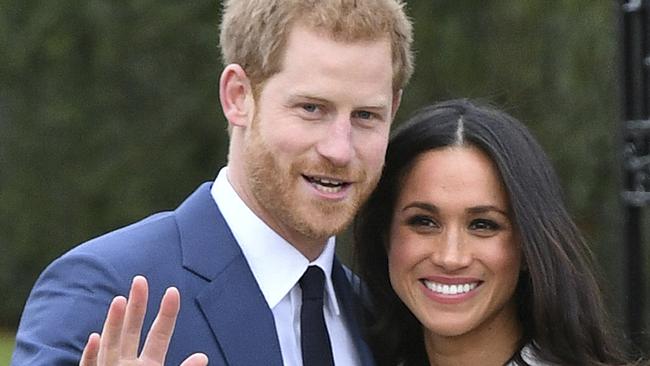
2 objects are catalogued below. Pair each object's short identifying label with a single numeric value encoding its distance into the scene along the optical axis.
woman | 6.28
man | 5.53
